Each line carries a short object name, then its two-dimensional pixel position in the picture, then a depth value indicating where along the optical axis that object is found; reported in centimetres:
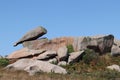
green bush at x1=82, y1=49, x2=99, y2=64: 3364
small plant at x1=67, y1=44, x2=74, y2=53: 3552
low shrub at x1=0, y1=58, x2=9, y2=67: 3403
